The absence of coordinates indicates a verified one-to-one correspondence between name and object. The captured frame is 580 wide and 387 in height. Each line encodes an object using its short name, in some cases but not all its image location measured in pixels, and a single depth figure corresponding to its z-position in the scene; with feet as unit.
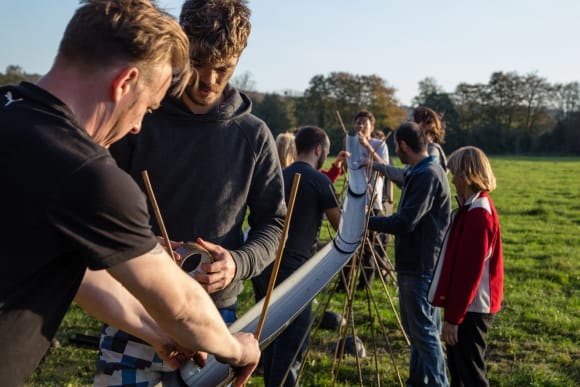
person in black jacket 15.70
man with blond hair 3.96
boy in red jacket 13.51
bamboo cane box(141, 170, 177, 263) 5.73
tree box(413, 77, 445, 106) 220.23
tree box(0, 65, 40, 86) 143.95
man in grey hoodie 7.39
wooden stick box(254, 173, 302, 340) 5.72
